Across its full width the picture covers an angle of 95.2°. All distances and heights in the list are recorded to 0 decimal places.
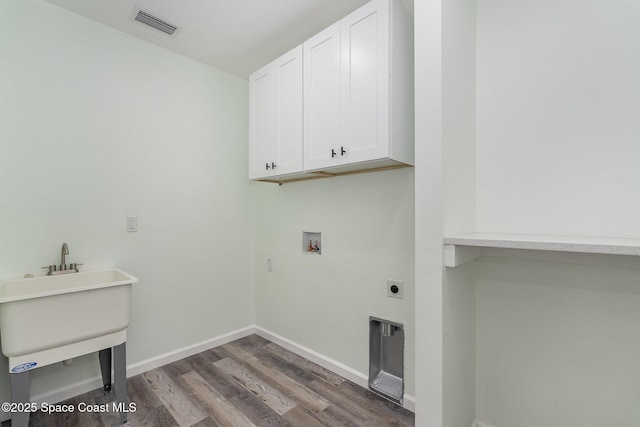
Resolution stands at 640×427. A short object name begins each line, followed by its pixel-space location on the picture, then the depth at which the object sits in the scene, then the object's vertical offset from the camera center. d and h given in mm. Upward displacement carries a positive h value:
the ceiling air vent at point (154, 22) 1991 +1365
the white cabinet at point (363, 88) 1601 +746
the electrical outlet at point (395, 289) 1897 -496
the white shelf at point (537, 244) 907 -107
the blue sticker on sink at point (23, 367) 1451 -771
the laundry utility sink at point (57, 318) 1428 -554
